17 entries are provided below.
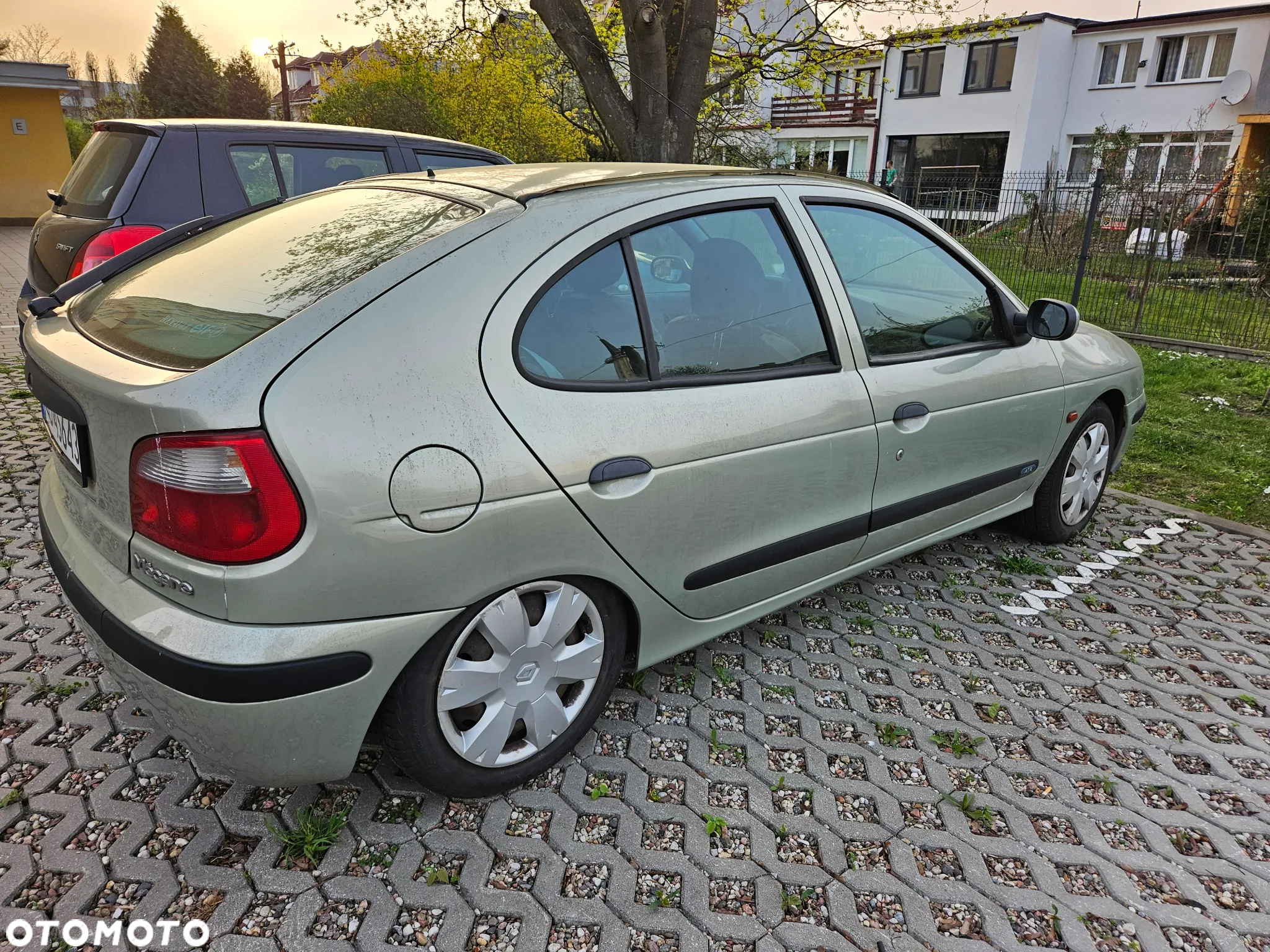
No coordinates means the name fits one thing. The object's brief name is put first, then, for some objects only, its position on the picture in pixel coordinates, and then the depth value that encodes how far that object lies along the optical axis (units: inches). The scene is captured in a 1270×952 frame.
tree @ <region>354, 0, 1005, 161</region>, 279.9
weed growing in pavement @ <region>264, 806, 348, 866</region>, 83.4
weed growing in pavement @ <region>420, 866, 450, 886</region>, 81.2
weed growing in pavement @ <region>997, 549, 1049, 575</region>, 155.4
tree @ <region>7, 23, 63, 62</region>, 1685.9
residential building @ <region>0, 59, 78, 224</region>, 812.6
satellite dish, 907.4
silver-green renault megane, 71.2
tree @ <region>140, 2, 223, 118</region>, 1581.0
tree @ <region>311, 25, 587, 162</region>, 534.9
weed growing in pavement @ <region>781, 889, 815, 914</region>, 80.0
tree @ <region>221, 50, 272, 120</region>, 1662.2
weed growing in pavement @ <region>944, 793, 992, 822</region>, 93.3
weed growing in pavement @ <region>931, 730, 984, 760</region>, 104.3
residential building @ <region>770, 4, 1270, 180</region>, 970.7
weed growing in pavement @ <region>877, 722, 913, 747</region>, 105.7
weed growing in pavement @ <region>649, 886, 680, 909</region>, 80.2
